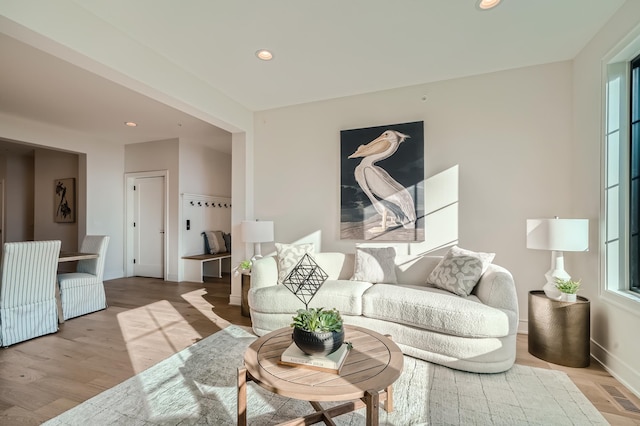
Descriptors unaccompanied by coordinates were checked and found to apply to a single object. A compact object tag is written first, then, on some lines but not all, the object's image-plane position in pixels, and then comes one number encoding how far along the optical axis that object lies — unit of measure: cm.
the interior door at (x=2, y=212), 647
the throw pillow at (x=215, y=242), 629
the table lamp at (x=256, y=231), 376
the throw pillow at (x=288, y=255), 334
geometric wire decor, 243
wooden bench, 564
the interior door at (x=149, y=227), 598
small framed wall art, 577
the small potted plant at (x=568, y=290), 239
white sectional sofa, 224
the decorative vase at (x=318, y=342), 156
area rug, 175
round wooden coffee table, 134
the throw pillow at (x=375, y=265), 312
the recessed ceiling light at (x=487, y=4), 218
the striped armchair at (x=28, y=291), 283
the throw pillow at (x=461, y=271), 265
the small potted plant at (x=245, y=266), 372
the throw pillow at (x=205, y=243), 635
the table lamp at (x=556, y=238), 238
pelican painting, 349
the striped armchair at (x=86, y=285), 354
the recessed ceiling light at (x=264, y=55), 284
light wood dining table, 342
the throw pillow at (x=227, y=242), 662
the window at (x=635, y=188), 224
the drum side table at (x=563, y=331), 234
